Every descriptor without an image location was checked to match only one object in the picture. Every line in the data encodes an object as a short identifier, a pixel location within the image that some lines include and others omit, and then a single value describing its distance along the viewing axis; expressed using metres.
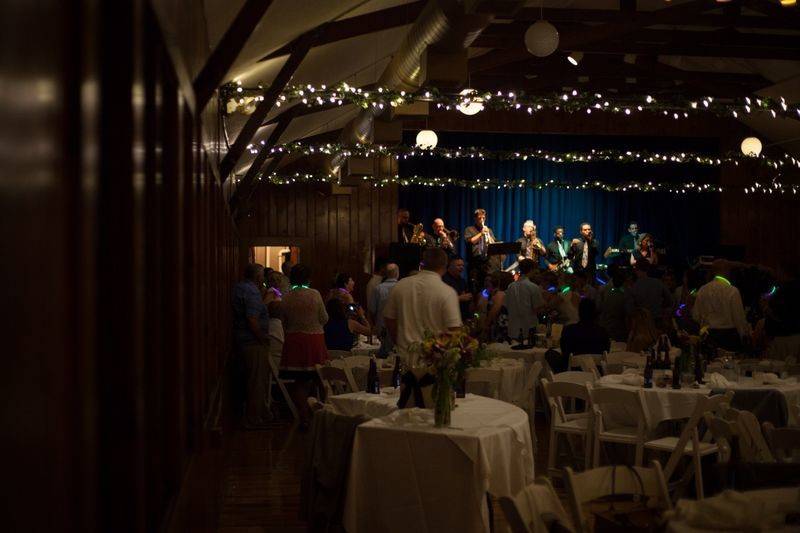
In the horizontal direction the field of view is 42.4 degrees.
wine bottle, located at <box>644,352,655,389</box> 7.34
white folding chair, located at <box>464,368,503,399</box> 8.00
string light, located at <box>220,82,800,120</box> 9.88
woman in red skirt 9.44
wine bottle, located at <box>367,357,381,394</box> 6.67
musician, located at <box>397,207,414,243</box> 20.88
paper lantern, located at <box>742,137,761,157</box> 16.89
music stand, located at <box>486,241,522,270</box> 18.17
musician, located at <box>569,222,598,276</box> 21.16
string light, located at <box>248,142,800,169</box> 17.34
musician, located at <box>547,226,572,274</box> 21.22
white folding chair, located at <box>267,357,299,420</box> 9.84
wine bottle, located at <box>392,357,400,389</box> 6.71
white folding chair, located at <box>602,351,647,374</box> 8.78
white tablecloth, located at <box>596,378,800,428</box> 7.03
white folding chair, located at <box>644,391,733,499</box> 6.16
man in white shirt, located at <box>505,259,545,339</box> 11.20
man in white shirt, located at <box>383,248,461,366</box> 6.43
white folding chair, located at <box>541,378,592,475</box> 7.04
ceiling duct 7.32
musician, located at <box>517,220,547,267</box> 21.23
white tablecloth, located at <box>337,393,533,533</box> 5.09
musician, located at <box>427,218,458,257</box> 20.50
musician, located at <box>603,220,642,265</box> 21.91
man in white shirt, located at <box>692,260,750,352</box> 10.63
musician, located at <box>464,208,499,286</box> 20.61
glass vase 5.25
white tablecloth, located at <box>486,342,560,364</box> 10.66
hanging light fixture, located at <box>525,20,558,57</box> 9.32
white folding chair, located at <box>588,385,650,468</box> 6.71
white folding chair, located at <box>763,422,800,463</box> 5.15
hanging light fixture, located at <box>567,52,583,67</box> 16.90
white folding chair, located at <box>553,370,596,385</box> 8.11
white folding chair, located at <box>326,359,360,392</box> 8.02
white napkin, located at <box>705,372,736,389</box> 7.32
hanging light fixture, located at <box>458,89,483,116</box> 11.12
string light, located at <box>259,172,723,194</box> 18.09
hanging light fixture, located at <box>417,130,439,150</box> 15.22
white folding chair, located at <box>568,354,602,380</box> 8.69
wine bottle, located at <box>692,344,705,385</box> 7.41
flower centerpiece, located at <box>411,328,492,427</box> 5.26
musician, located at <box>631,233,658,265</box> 21.33
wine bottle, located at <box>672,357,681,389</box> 7.22
